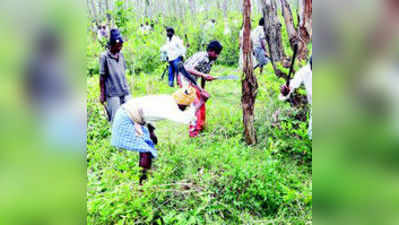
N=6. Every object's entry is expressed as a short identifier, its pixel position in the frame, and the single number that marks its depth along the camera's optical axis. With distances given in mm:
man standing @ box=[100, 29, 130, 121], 3629
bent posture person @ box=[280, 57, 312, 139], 2521
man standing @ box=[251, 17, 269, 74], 7281
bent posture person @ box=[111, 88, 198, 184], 2676
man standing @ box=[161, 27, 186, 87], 7180
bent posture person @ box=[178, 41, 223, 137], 4250
